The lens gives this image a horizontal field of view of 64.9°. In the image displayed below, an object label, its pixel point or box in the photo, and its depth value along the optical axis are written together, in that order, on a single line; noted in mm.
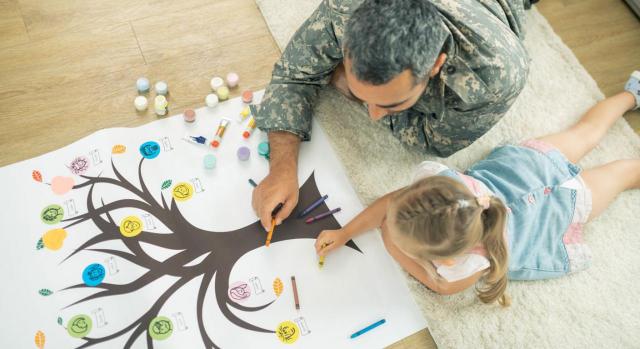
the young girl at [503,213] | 958
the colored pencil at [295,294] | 1212
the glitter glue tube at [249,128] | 1390
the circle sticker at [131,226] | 1254
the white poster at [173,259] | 1168
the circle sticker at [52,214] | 1252
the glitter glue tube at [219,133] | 1363
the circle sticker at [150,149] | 1346
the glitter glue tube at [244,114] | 1421
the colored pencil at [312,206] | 1310
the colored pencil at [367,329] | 1189
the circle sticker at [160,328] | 1159
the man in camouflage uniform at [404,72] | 893
